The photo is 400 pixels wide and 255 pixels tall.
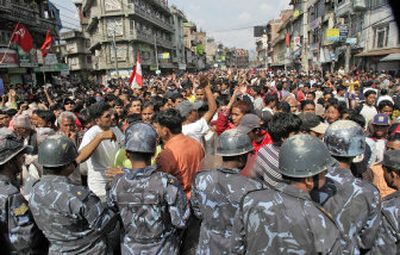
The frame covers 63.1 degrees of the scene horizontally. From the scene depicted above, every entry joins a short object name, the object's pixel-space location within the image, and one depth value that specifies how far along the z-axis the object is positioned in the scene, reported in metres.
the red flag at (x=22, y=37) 13.39
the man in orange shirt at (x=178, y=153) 3.11
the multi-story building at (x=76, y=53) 48.75
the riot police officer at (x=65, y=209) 2.37
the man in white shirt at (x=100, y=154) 3.37
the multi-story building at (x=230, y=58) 171.43
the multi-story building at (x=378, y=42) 21.65
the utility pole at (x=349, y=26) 28.69
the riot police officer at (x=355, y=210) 2.17
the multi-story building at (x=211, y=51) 145.50
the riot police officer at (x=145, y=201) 2.53
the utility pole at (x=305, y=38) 48.17
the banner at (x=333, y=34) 26.91
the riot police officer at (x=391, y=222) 2.18
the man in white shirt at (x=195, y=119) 4.61
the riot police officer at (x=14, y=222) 2.46
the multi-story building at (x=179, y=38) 68.38
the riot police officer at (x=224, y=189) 2.49
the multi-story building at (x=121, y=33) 42.59
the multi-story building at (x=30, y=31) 21.59
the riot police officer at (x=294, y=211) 1.80
